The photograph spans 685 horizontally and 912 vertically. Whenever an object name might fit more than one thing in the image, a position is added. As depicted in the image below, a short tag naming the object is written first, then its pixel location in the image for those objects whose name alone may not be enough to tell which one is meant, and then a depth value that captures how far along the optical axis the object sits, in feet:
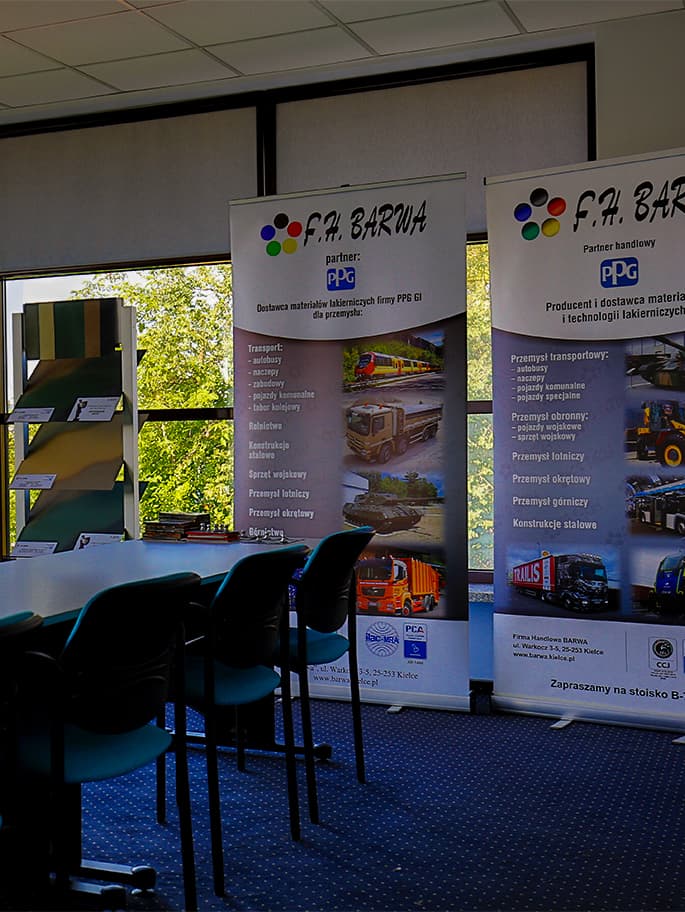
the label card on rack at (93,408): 17.46
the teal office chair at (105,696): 7.62
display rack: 17.60
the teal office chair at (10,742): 7.00
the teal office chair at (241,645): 9.65
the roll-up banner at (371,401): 15.34
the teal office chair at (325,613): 11.34
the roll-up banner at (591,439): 14.30
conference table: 8.84
